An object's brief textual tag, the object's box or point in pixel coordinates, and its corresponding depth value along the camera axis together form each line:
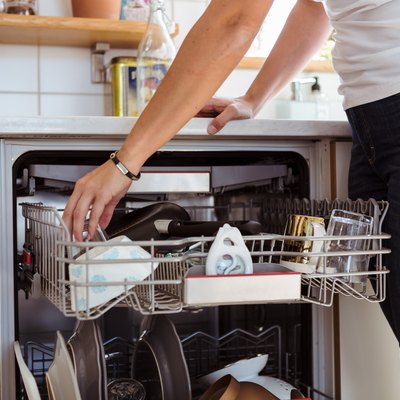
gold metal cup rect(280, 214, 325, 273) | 0.97
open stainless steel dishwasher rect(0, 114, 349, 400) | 1.09
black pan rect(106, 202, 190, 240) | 1.16
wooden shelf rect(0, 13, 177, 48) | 1.86
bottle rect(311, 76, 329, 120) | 2.19
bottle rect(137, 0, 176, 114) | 1.86
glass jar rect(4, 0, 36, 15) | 1.90
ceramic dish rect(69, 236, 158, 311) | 0.82
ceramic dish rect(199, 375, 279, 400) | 1.06
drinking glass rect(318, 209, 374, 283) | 0.98
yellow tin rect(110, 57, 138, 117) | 1.95
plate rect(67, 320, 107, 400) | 1.11
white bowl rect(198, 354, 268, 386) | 1.22
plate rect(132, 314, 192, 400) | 1.18
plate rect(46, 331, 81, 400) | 0.96
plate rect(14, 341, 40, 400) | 0.89
